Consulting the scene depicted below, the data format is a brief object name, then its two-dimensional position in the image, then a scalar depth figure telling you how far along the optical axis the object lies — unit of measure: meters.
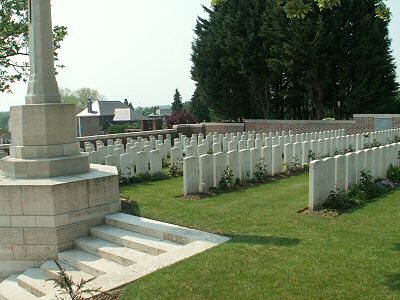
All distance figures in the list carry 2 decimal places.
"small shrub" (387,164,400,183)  9.98
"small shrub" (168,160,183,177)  12.37
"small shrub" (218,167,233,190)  9.58
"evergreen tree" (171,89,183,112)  66.88
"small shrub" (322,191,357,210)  7.56
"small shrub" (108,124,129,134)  33.22
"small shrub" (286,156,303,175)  11.89
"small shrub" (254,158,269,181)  10.70
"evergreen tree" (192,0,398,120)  22.95
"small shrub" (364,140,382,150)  15.08
